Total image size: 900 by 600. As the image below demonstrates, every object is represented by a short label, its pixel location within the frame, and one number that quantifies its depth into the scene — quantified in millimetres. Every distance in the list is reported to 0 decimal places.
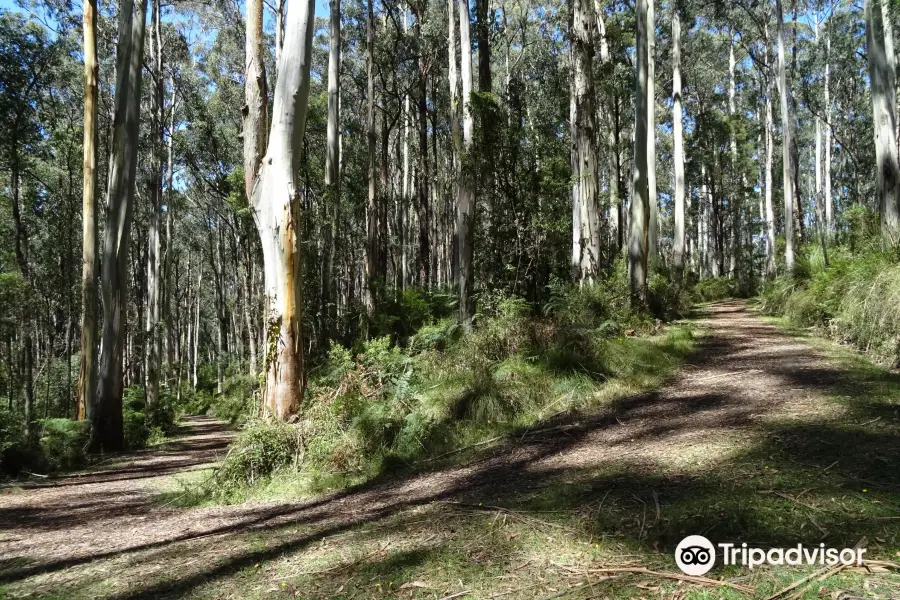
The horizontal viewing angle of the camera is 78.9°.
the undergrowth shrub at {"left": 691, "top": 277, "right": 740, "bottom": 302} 20969
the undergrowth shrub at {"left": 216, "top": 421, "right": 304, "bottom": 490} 5520
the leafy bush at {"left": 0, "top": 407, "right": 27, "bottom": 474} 8086
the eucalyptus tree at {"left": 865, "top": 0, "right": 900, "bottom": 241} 8586
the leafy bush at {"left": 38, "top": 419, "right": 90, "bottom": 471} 8578
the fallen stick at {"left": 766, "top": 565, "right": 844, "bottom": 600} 2064
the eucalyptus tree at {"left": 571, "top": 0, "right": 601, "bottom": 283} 10180
